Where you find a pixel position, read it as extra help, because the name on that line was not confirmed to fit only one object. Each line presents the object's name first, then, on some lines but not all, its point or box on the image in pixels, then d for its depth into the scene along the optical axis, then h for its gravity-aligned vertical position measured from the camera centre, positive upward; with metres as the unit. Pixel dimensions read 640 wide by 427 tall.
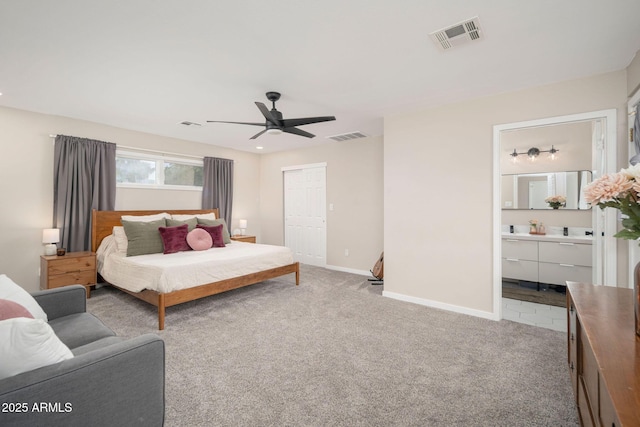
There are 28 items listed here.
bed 2.96 -0.78
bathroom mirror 4.23 +0.45
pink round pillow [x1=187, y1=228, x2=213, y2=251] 4.20 -0.38
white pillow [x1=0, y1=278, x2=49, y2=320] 1.59 -0.48
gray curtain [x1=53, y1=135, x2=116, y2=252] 3.91 +0.40
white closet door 5.79 +0.03
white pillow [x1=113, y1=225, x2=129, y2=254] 3.88 -0.35
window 4.61 +0.74
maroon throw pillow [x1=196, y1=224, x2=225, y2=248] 4.50 -0.31
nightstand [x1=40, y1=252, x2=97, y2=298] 3.51 -0.72
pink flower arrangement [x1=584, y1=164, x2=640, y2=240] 1.12 +0.09
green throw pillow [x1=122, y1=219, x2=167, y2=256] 3.81 -0.33
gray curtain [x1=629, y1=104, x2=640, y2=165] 2.12 +0.62
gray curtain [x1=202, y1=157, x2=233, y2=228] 5.56 +0.56
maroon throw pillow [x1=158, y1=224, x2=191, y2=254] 3.99 -0.35
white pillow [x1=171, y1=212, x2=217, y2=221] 4.75 -0.03
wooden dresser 0.81 -0.48
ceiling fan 2.98 +0.98
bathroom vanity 3.83 -0.57
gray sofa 0.96 -0.67
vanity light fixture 4.41 +1.02
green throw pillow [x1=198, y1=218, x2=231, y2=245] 4.77 -0.14
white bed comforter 3.03 -0.61
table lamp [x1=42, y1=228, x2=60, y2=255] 3.63 -0.32
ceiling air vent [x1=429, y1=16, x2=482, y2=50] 1.97 +1.31
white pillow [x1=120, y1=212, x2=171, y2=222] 4.26 -0.05
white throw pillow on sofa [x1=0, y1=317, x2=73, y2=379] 0.99 -0.48
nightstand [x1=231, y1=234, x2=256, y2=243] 5.48 -0.45
